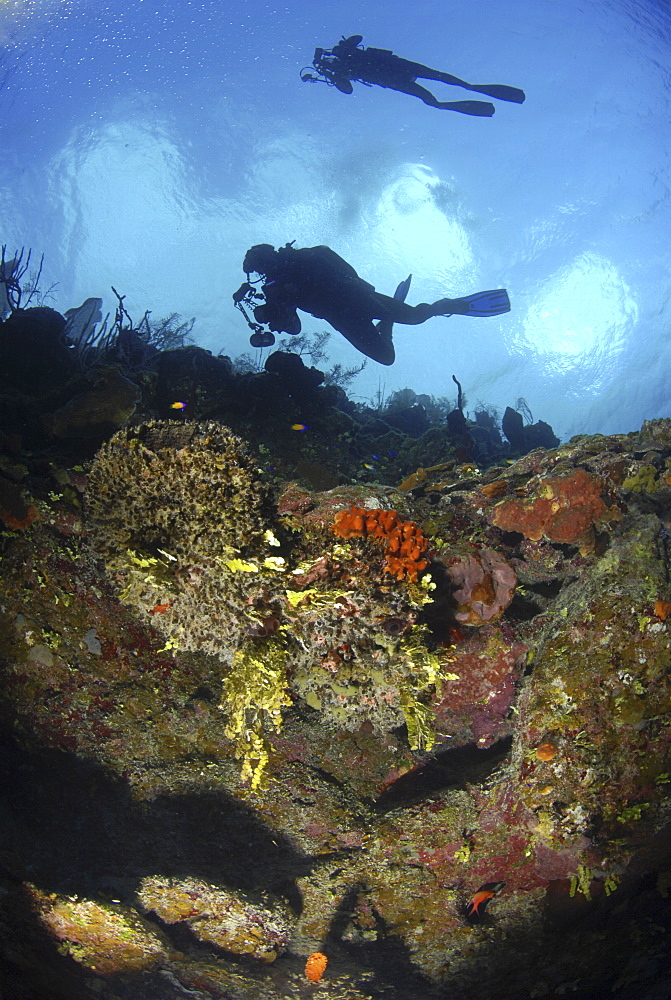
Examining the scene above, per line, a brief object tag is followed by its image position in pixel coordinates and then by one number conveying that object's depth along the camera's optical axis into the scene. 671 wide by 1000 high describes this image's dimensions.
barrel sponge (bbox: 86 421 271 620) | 2.42
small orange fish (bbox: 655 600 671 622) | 3.03
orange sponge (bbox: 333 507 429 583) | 2.68
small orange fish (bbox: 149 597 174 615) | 2.70
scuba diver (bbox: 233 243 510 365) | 9.46
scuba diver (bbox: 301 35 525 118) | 12.62
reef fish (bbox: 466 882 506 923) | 3.59
